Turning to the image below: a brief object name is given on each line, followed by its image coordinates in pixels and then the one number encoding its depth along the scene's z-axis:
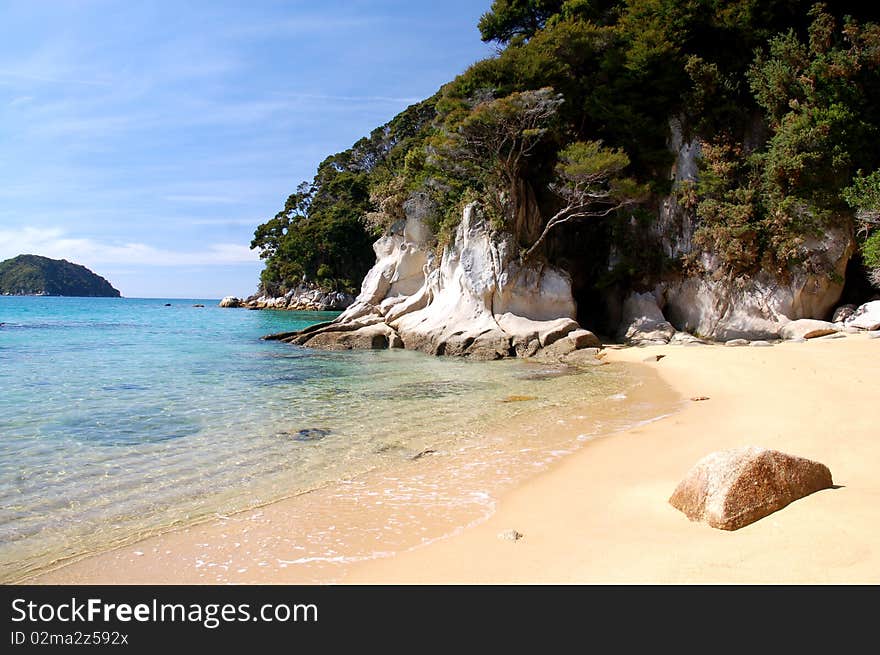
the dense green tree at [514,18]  27.88
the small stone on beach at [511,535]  3.86
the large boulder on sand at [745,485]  3.54
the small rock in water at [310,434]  7.63
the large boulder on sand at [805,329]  17.29
